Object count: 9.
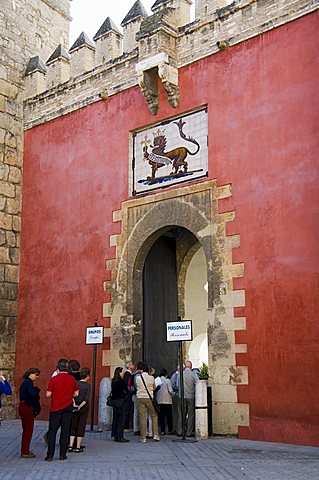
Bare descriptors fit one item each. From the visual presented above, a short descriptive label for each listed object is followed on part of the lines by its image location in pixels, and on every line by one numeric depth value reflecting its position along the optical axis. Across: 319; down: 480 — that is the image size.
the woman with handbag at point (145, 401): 8.58
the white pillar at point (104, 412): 9.91
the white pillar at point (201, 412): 8.63
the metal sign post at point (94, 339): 9.80
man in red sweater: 7.00
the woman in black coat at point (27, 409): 7.14
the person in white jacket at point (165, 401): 9.43
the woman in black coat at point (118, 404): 8.58
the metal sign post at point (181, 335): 8.37
